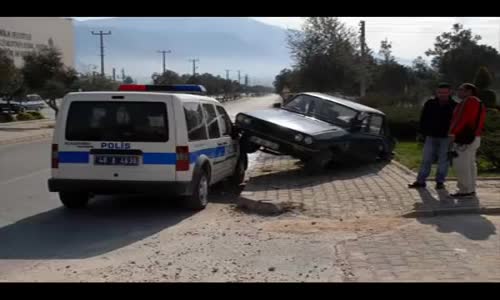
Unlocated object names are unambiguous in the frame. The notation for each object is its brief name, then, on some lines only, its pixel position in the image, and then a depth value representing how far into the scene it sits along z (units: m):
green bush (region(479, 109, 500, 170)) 11.54
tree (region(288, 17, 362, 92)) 33.81
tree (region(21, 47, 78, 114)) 32.56
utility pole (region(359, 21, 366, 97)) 35.50
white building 61.35
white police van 8.13
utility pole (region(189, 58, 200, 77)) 122.64
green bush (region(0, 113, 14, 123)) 34.55
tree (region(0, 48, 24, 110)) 29.20
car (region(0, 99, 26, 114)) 38.30
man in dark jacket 9.26
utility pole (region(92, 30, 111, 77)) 73.68
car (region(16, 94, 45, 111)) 47.25
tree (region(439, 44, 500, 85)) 50.38
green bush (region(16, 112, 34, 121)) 36.86
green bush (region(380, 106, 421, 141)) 20.23
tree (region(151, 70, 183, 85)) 69.31
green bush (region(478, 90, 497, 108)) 27.75
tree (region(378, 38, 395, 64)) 51.44
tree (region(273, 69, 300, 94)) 34.91
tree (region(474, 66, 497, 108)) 27.86
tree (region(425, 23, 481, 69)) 53.94
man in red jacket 8.38
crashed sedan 11.07
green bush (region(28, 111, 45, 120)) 38.34
